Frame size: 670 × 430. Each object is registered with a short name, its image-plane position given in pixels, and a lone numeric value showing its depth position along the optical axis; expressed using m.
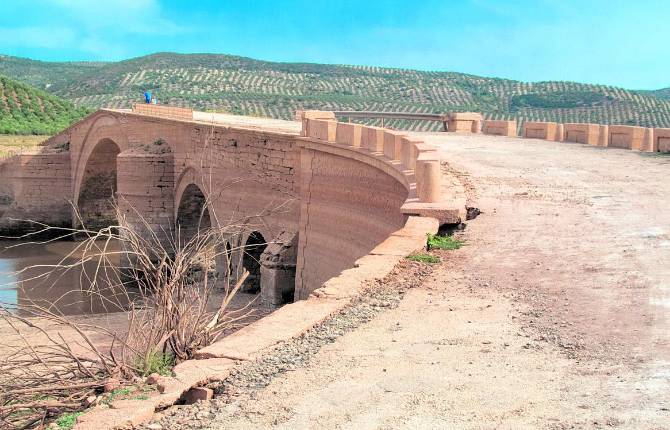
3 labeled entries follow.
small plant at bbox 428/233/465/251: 9.33
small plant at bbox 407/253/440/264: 8.74
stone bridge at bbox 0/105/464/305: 15.07
